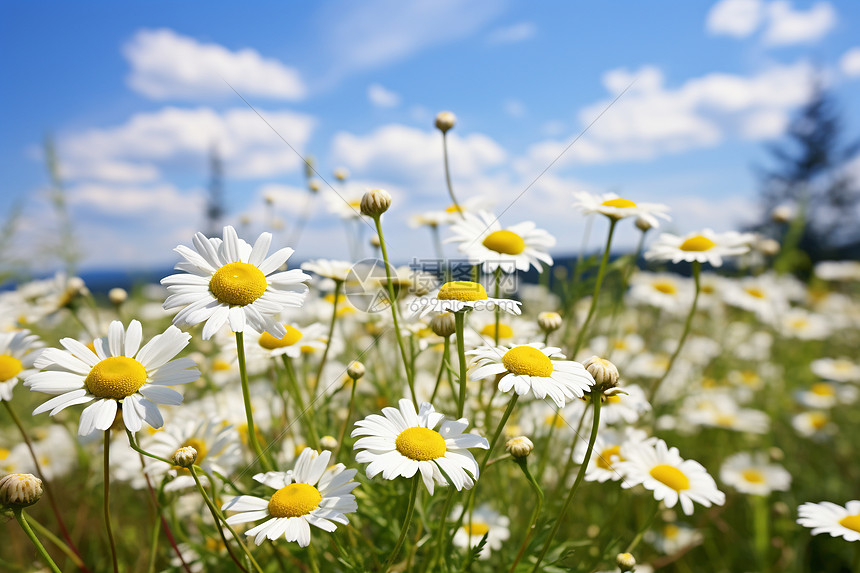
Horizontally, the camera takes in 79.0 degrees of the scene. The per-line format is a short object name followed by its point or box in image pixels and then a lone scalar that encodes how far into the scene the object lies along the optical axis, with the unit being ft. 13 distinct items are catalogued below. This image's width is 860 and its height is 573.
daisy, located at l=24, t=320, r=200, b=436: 0.45
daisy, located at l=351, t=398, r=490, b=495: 0.44
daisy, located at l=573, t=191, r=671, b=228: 0.76
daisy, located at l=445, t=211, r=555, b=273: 0.65
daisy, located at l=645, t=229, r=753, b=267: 0.82
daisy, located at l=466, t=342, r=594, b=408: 0.48
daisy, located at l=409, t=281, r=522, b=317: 0.53
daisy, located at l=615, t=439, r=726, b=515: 0.63
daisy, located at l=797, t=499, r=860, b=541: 0.60
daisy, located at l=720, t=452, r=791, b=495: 1.21
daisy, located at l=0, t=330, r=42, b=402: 0.60
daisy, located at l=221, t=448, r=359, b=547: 0.47
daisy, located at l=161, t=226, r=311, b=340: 0.48
